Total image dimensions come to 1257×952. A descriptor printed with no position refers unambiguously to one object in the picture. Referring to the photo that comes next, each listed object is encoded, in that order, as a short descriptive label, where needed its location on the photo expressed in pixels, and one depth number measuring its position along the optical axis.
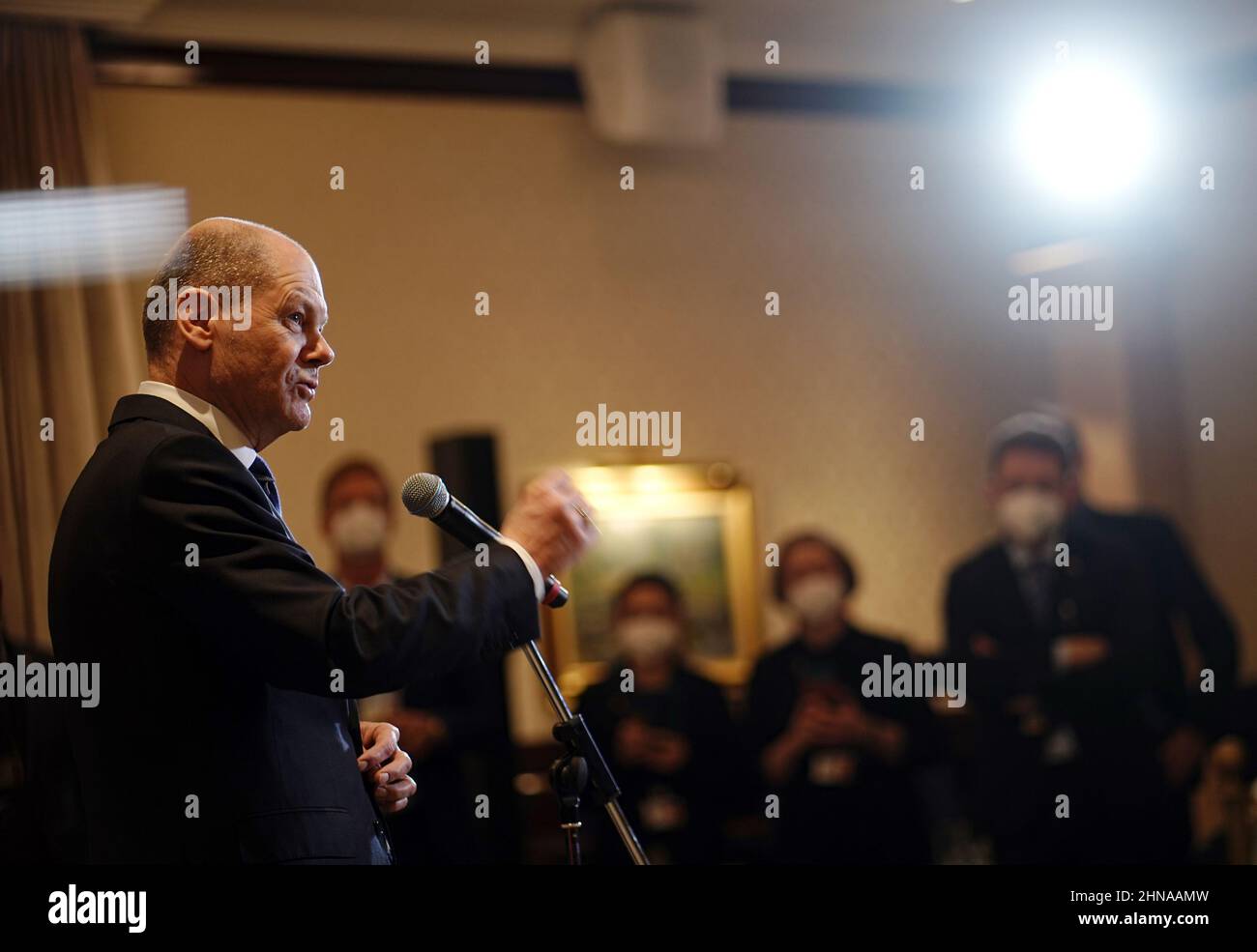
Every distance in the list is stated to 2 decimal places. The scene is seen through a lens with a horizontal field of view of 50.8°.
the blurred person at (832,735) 3.21
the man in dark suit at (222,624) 1.32
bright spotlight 4.23
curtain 2.99
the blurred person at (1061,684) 3.26
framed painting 3.89
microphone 1.42
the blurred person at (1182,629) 3.33
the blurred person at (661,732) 3.31
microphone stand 1.48
